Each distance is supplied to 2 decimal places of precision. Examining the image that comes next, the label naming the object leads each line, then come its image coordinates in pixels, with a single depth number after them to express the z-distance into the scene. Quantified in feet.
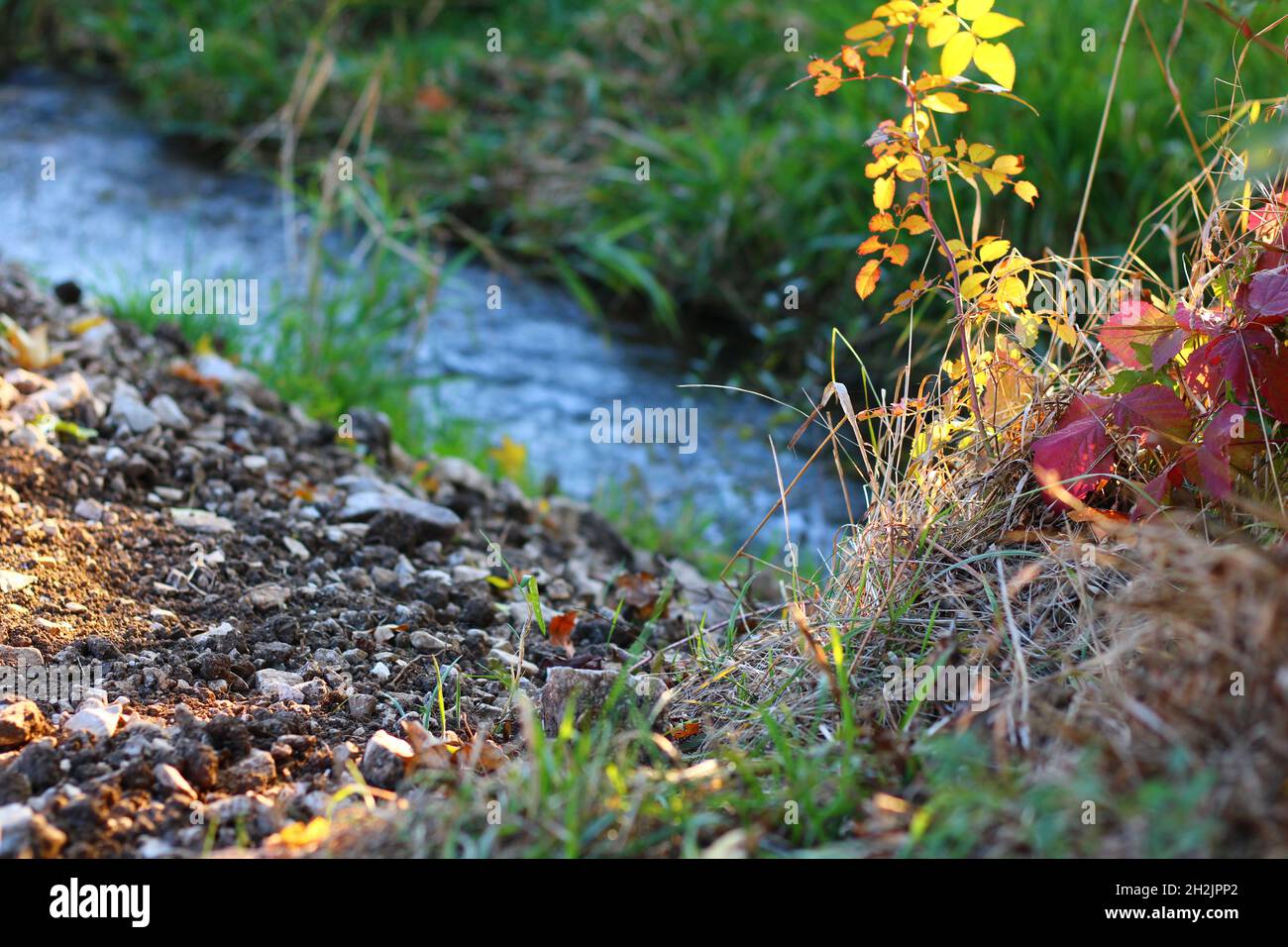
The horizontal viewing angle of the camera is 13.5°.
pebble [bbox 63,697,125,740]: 7.52
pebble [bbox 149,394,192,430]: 8.67
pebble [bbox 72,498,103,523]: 8.19
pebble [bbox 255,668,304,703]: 7.74
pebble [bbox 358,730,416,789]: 7.49
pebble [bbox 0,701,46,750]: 7.50
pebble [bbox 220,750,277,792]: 7.49
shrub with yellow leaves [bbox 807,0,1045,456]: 7.64
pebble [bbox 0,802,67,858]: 7.29
